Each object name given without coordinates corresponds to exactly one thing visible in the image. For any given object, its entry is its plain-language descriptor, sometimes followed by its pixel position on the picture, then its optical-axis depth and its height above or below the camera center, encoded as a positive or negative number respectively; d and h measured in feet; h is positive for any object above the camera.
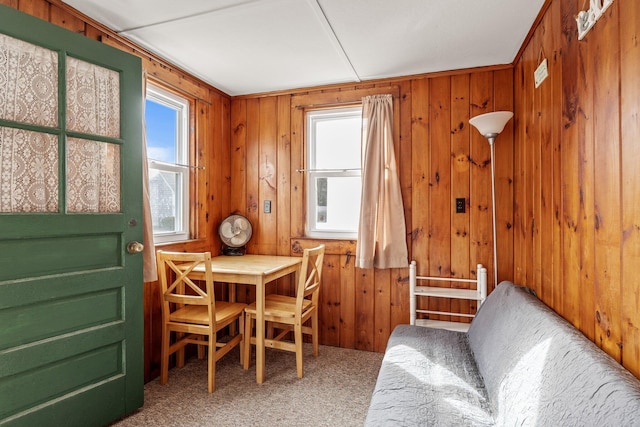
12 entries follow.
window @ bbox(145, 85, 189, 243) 8.51 +1.37
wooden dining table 7.72 -1.40
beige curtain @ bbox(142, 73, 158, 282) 7.19 -0.38
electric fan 10.21 -0.51
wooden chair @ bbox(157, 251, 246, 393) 7.33 -2.25
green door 4.94 -0.17
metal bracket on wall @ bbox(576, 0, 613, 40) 4.22 +2.56
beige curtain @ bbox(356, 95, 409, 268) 9.13 +0.47
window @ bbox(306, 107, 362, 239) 10.07 +1.26
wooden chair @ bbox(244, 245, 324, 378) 8.00 -2.27
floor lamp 7.59 +1.96
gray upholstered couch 3.19 -2.04
